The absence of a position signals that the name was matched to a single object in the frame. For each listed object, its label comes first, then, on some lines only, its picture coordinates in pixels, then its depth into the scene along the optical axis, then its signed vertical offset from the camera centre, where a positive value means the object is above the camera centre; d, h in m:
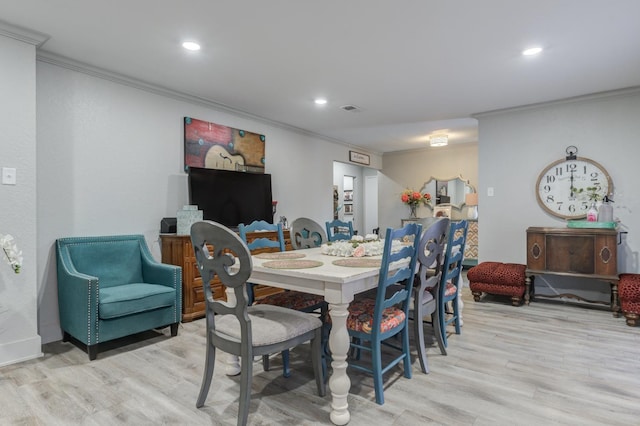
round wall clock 4.17 +0.29
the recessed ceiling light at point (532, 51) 2.89 +1.30
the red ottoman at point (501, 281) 4.09 -0.81
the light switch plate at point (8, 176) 2.59 +0.27
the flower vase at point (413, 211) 7.59 +0.00
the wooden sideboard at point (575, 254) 3.66 -0.47
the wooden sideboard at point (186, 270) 3.54 -0.56
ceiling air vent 4.52 +1.31
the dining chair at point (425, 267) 2.29 -0.38
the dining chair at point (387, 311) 1.99 -0.59
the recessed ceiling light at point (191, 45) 2.80 +1.31
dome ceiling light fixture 5.77 +1.13
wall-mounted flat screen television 3.95 +0.20
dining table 1.82 -0.39
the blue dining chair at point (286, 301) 2.45 -0.63
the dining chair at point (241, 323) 1.67 -0.58
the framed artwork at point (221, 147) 4.06 +0.79
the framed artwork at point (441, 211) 7.16 +0.00
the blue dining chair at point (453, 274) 2.76 -0.51
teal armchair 2.69 -0.64
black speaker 3.71 -0.13
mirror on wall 7.10 +0.41
